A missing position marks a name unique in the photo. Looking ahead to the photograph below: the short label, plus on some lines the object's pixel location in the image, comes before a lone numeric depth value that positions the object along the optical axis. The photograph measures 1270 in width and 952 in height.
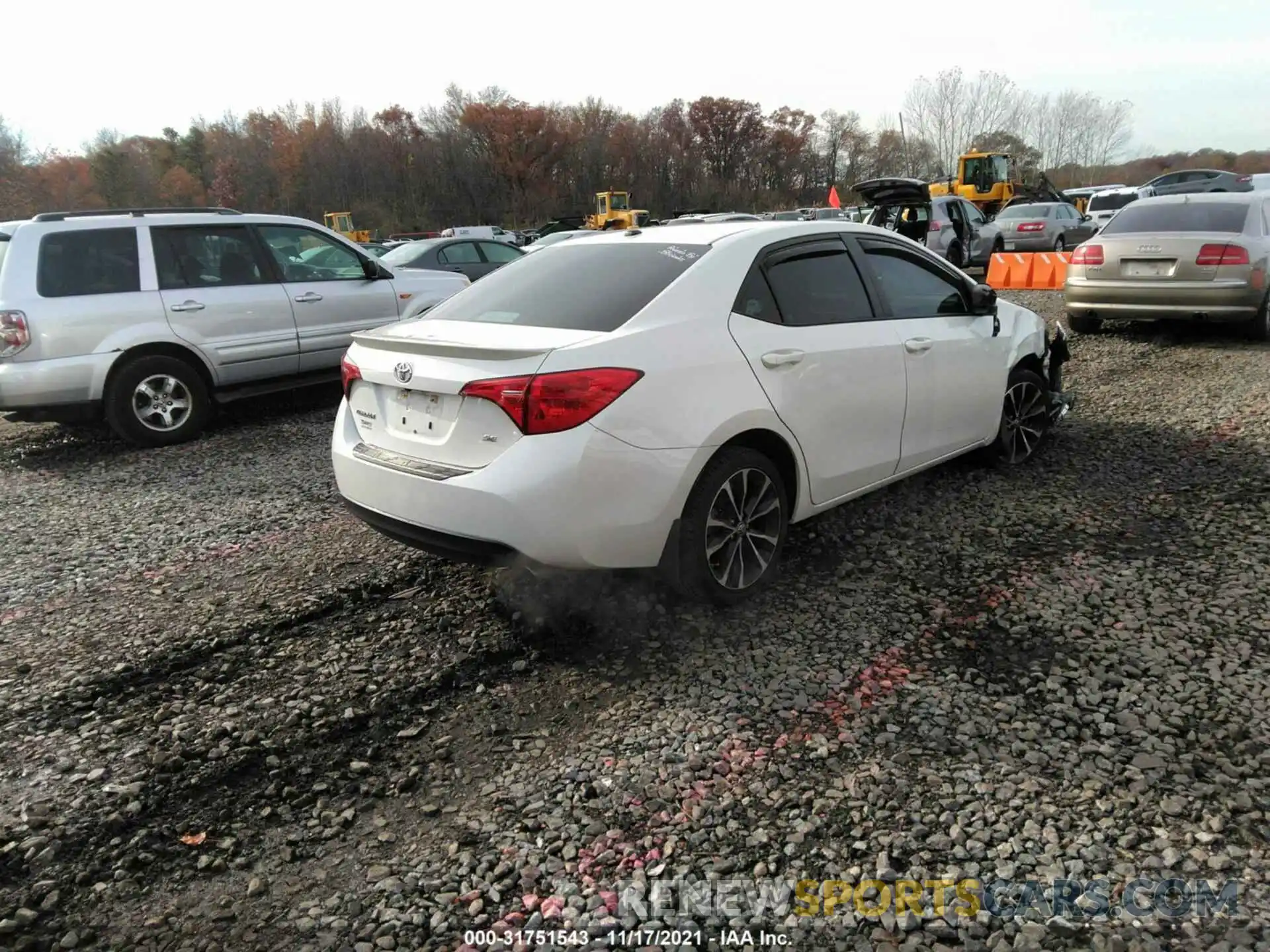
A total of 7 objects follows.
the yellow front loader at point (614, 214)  36.38
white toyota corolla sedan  3.35
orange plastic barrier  15.39
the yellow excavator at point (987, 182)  33.00
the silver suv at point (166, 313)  6.81
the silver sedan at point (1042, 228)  21.78
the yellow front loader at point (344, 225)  49.66
